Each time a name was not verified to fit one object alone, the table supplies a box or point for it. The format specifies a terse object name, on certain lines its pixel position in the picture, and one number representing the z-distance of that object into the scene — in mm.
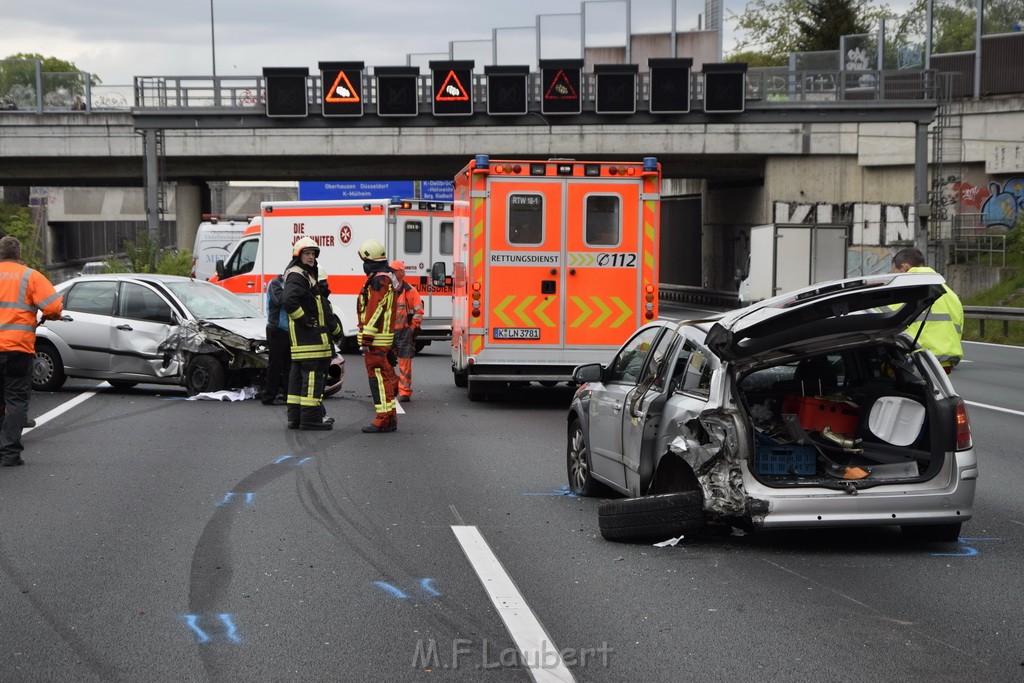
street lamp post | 69512
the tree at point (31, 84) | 41875
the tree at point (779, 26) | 78100
